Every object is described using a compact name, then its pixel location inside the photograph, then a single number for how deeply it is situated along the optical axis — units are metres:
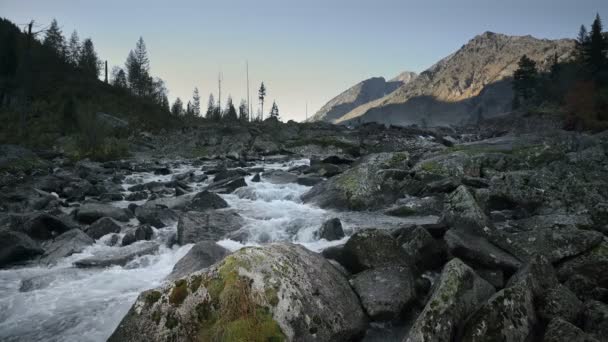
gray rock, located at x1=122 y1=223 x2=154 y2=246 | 11.03
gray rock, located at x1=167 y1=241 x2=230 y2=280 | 7.99
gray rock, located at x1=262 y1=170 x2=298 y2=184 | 21.42
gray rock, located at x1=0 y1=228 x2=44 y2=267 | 9.50
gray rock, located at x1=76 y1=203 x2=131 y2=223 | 13.41
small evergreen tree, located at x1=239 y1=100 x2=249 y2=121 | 103.45
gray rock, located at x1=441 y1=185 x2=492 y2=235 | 8.14
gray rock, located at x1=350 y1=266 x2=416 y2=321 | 5.99
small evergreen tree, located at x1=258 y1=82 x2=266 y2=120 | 117.04
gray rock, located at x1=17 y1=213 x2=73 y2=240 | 11.41
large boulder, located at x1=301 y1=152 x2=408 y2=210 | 15.14
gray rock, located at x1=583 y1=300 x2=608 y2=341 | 4.59
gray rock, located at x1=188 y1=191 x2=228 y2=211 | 15.35
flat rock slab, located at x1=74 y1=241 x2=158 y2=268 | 9.36
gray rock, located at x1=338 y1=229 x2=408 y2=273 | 7.00
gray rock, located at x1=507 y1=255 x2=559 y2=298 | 5.35
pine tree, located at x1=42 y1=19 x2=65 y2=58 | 81.50
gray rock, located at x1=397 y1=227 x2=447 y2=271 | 7.51
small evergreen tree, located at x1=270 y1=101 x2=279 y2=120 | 117.54
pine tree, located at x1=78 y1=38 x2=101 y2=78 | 79.71
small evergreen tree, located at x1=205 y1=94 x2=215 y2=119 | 90.22
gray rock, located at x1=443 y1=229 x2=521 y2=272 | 7.00
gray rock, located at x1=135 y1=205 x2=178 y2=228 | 12.68
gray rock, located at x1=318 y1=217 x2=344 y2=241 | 11.00
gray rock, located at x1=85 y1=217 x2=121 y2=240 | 11.55
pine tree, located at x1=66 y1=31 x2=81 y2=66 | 82.46
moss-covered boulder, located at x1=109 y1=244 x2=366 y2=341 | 4.85
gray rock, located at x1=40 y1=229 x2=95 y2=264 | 9.82
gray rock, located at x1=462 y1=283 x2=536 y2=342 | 4.66
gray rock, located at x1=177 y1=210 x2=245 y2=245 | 11.06
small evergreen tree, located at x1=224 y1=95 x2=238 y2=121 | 87.62
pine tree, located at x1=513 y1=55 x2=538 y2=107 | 91.19
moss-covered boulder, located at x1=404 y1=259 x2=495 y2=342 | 4.88
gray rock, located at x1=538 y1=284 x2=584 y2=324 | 5.04
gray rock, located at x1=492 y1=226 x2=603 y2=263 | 7.02
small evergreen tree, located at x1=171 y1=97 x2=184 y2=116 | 79.34
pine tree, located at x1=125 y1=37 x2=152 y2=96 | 82.75
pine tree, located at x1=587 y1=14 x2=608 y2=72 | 63.62
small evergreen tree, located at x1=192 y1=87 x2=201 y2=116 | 112.25
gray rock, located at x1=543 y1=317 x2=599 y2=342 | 4.20
